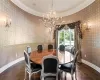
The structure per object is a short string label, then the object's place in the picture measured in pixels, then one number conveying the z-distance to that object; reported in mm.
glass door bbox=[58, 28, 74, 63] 4023
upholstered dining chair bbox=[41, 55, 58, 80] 1344
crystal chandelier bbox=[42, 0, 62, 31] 2893
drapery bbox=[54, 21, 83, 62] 3440
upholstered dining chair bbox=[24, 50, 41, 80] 1671
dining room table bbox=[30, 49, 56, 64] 1519
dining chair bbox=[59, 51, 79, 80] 1693
